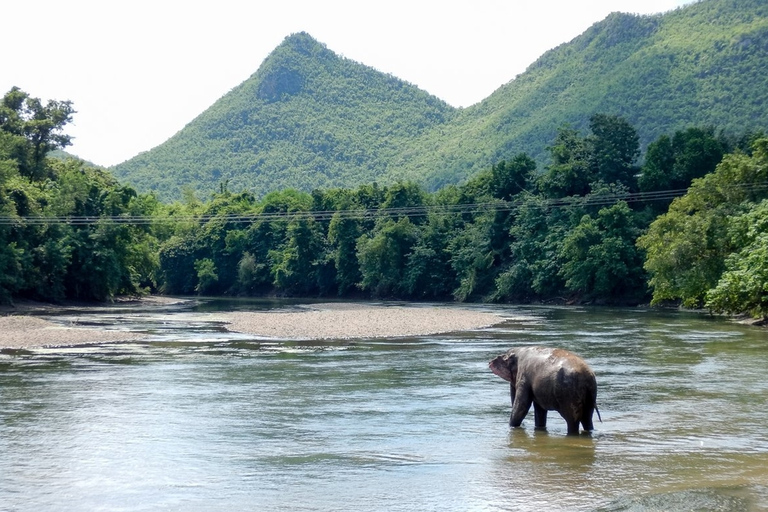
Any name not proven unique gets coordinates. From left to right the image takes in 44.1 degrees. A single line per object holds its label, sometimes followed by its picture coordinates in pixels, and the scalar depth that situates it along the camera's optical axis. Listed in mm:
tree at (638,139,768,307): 59125
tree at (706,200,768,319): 45969
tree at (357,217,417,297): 107500
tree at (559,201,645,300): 79812
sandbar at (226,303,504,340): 49000
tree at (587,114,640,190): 90006
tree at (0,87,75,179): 97062
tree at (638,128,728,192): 81312
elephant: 18141
